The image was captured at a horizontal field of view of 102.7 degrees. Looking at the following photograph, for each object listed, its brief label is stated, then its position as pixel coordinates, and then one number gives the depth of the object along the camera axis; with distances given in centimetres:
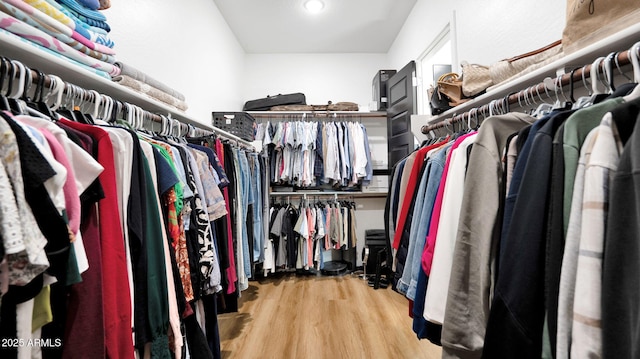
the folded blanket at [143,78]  117
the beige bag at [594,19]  66
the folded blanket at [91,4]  94
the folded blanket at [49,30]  67
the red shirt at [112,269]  60
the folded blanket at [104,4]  106
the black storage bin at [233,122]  248
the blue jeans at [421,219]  96
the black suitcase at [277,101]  329
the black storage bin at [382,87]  323
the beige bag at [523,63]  94
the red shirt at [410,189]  117
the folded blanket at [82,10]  86
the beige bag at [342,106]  318
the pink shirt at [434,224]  86
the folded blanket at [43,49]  59
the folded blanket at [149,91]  115
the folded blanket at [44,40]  65
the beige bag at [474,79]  119
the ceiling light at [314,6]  254
